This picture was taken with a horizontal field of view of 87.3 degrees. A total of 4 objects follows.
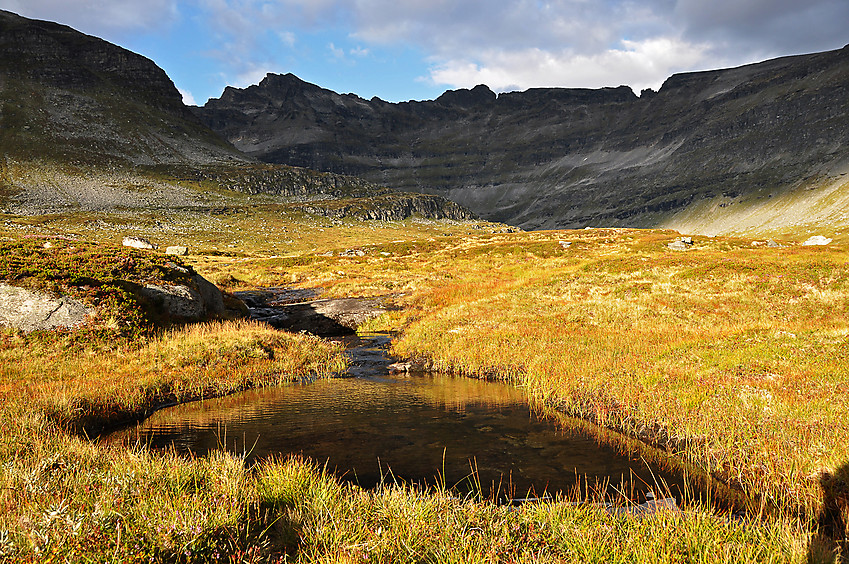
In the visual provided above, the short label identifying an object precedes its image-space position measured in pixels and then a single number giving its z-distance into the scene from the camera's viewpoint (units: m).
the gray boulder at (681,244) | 66.28
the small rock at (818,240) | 104.53
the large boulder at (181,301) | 25.33
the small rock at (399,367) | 22.12
